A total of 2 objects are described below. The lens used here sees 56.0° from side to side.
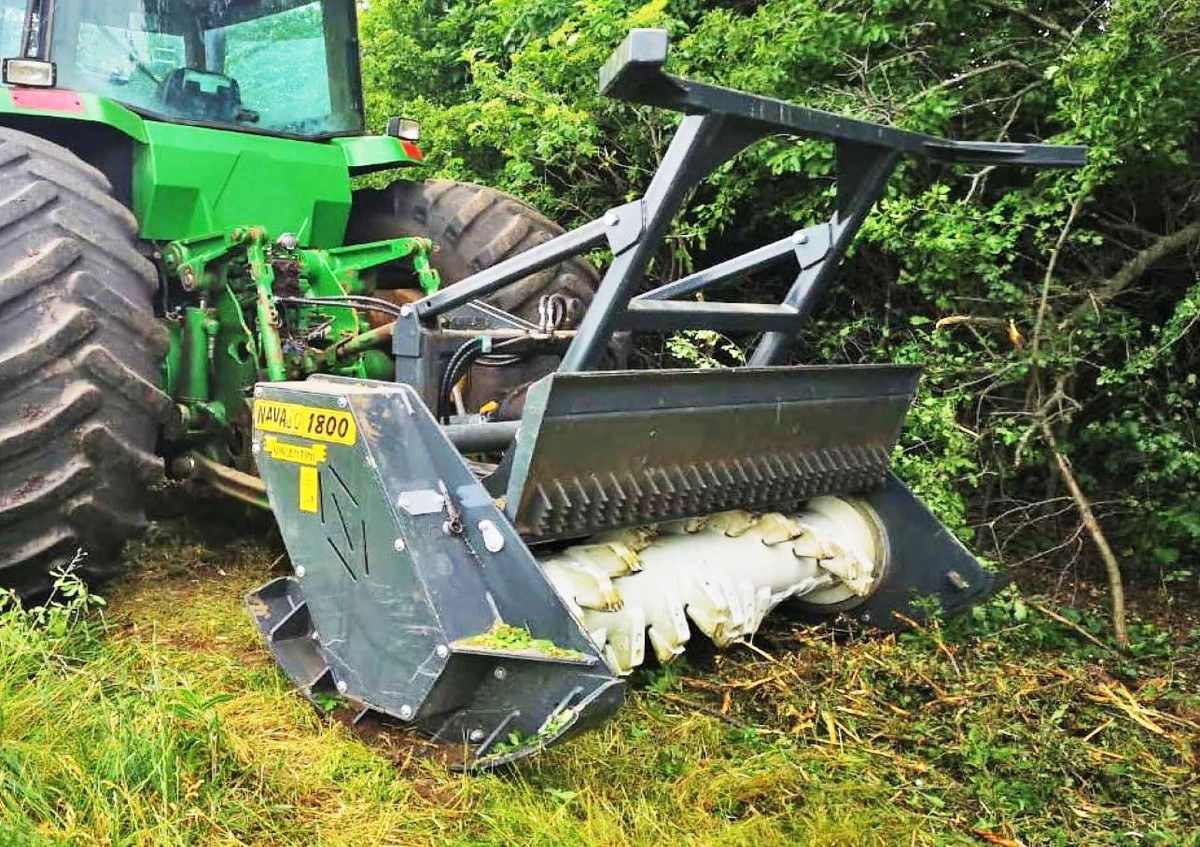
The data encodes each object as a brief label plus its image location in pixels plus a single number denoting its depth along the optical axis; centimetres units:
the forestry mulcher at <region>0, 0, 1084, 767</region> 227
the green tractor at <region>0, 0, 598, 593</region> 263
